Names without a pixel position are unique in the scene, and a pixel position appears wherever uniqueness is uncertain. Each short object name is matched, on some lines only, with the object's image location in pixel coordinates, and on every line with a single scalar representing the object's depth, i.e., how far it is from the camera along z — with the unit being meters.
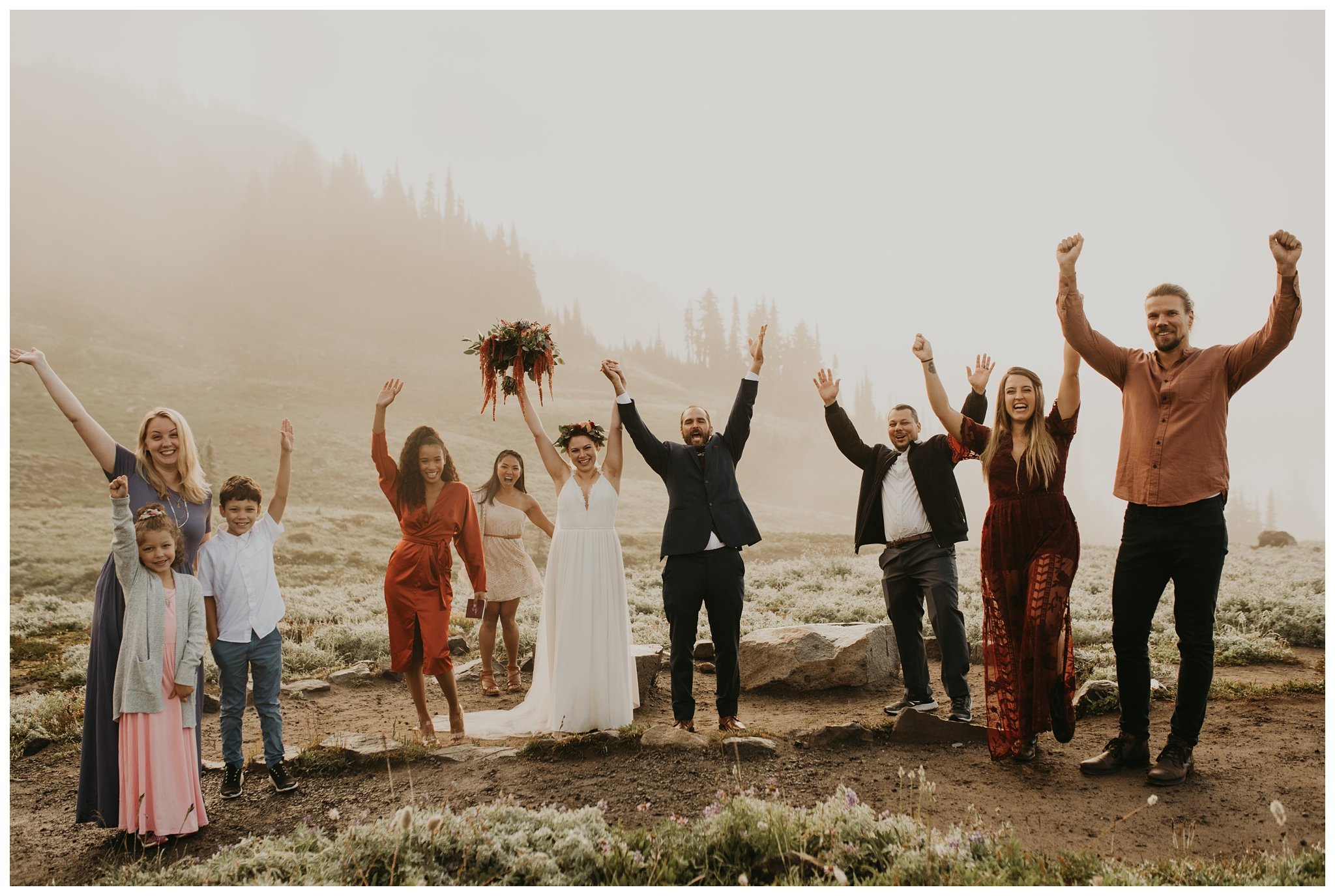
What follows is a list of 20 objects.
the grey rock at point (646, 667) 7.99
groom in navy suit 6.24
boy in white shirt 5.38
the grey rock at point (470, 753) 5.94
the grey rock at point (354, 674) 9.47
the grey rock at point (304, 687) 8.92
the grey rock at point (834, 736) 6.07
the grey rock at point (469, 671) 9.45
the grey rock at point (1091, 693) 6.82
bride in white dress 6.40
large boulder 8.23
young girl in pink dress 4.58
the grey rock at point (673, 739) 5.93
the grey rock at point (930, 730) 6.12
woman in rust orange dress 6.34
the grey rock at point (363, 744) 6.00
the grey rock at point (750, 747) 5.76
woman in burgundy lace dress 5.44
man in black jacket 6.56
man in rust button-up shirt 4.98
